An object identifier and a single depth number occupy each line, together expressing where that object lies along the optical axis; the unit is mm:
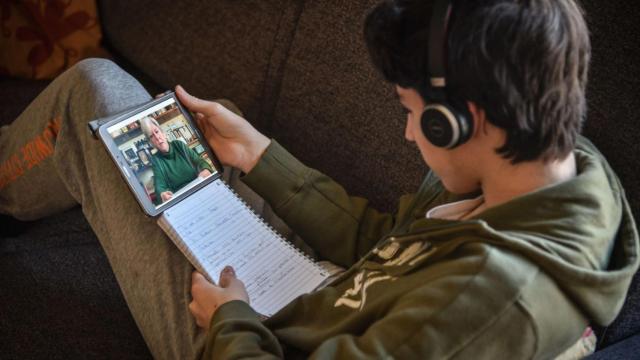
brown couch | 850
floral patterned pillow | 1526
